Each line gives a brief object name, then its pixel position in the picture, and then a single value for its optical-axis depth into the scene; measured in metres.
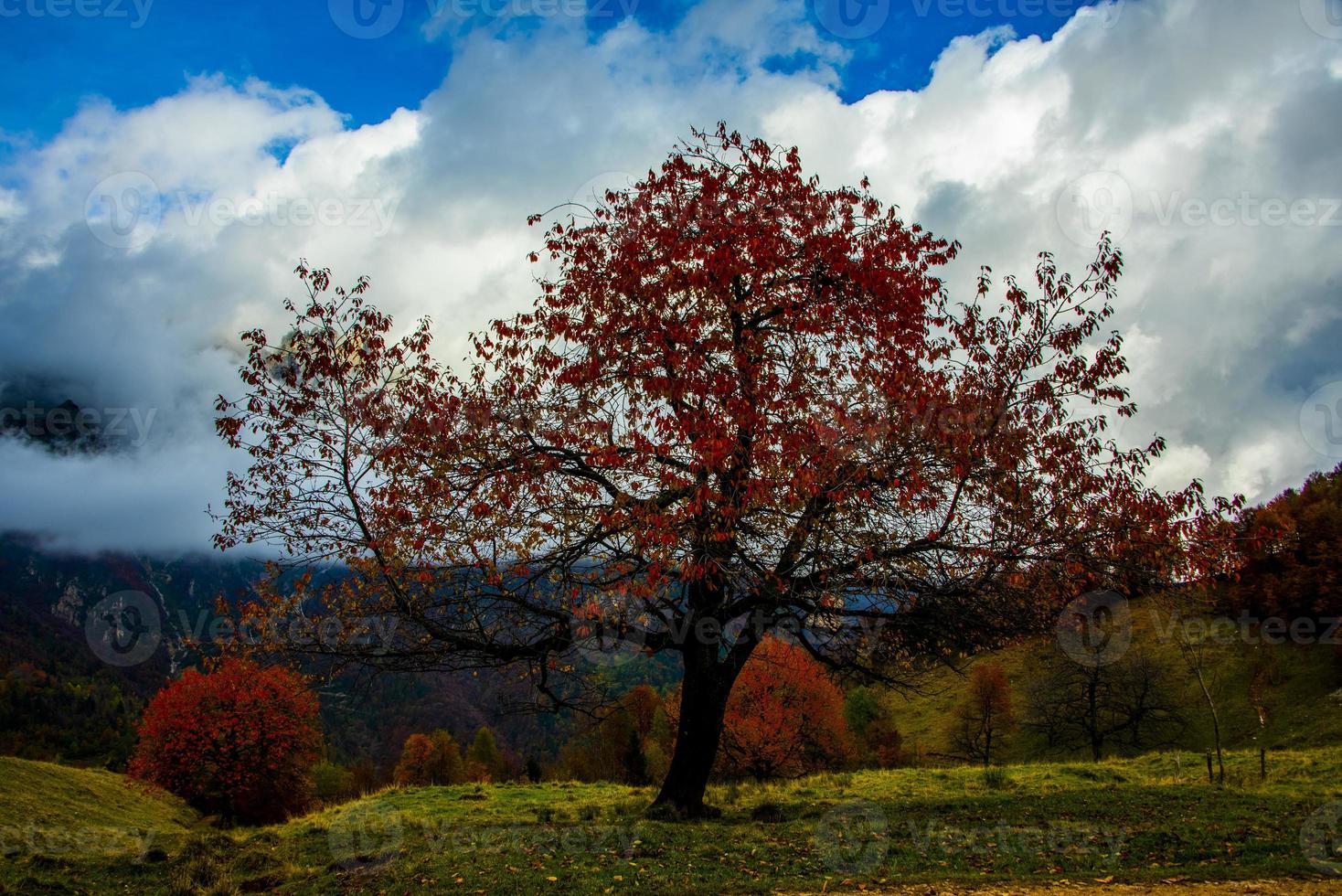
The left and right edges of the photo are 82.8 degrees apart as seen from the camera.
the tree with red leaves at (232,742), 37.44
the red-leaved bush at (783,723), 40.47
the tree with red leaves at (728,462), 10.73
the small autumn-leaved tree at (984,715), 56.91
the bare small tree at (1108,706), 50.38
